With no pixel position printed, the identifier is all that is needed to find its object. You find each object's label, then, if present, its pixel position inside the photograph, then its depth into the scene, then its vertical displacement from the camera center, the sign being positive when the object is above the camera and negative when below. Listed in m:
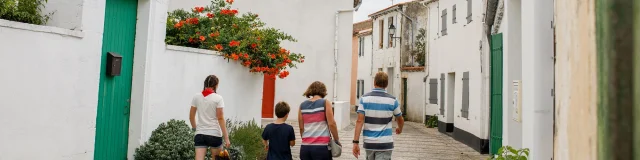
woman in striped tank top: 5.00 -0.37
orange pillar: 14.91 -0.04
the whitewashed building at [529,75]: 3.71 +0.25
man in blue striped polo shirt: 5.16 -0.25
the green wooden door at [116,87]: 5.73 +0.03
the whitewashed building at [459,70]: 11.33 +0.85
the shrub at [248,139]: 7.60 -0.77
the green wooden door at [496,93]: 6.56 +0.11
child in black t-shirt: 5.02 -0.47
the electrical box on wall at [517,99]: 4.68 +0.01
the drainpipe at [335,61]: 15.34 +1.13
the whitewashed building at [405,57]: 20.84 +1.95
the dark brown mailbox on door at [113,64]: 5.67 +0.31
